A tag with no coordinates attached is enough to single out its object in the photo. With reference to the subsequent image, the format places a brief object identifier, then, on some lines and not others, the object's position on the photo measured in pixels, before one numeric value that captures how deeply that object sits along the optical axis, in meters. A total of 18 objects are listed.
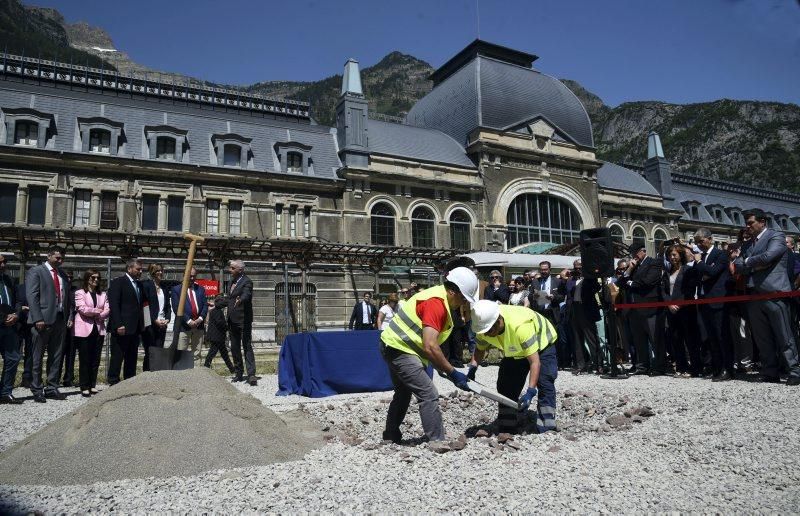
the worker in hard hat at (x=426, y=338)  5.00
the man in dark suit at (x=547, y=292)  12.41
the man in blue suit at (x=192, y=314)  11.07
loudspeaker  9.91
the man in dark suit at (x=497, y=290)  13.51
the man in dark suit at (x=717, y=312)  8.90
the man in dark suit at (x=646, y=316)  10.28
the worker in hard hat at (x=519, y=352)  5.32
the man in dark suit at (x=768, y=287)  8.01
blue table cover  9.73
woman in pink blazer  9.20
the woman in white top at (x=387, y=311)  14.86
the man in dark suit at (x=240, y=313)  10.87
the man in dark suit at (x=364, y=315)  16.65
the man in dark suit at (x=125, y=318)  9.28
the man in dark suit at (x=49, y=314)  8.58
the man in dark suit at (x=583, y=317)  10.98
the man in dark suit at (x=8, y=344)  8.21
